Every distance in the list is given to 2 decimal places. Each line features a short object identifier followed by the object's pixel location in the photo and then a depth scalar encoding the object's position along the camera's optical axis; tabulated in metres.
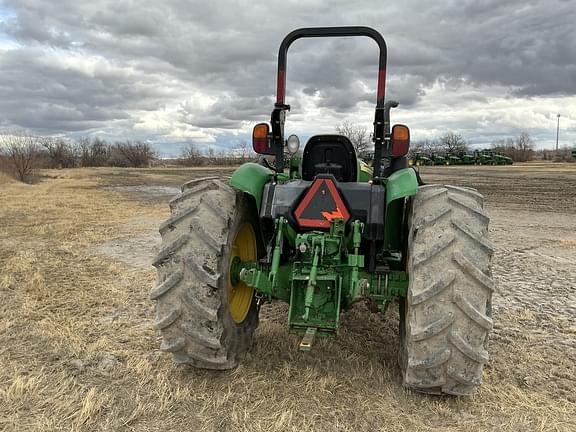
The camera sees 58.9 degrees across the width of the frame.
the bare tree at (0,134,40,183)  31.63
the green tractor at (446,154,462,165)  54.06
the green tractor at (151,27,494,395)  3.14
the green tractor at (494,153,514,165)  54.94
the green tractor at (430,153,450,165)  54.19
